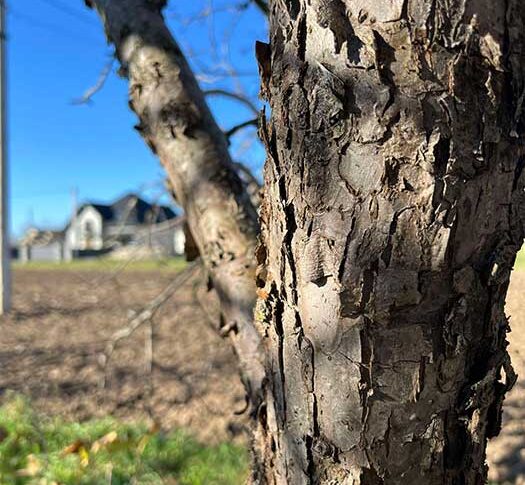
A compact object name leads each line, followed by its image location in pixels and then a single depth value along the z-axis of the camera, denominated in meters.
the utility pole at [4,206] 8.50
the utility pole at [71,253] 33.22
